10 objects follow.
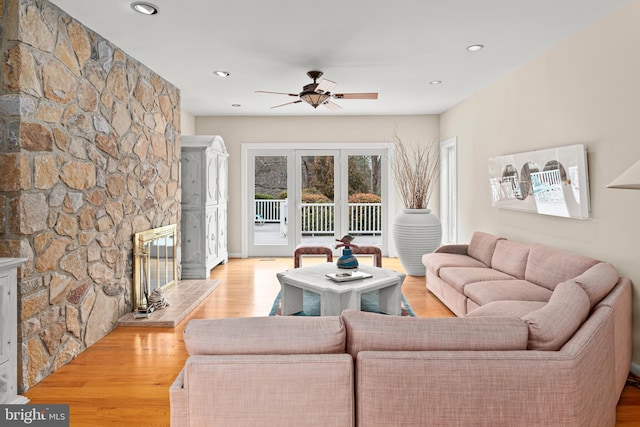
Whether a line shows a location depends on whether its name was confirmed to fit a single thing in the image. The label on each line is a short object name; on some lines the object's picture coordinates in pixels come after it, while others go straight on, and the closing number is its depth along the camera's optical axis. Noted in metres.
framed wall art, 3.12
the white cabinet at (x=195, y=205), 5.41
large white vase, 5.44
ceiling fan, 4.17
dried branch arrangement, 6.80
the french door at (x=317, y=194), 6.98
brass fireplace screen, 3.90
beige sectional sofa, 1.50
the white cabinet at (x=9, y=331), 2.22
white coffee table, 3.37
